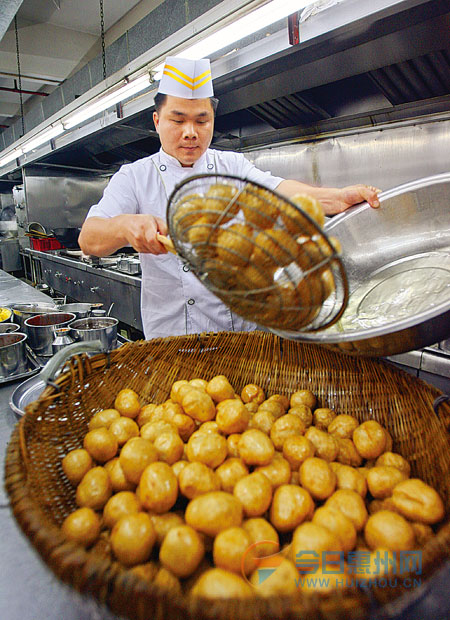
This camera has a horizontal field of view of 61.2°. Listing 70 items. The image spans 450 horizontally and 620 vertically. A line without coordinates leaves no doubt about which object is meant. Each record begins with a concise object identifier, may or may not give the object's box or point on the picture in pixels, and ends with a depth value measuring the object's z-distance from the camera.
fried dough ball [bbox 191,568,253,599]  0.57
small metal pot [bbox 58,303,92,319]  2.47
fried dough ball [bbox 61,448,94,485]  0.88
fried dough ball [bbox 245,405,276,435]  1.08
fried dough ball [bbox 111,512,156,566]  0.68
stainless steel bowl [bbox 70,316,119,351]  1.66
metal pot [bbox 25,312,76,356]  1.76
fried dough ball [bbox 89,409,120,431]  1.05
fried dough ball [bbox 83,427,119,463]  0.94
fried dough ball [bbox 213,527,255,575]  0.66
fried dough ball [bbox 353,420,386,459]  0.97
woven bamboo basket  0.48
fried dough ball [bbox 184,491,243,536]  0.72
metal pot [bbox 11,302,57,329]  2.31
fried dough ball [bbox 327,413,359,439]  1.05
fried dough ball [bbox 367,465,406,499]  0.85
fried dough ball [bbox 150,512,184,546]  0.76
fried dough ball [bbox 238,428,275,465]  0.91
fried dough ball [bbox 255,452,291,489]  0.88
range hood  1.82
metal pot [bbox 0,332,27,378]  1.54
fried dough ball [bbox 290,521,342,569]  0.66
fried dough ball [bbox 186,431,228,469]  0.91
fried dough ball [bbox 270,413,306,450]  1.02
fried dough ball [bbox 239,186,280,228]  0.73
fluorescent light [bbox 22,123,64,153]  4.05
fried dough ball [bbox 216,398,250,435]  1.04
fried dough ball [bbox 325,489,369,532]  0.77
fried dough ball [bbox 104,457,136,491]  0.88
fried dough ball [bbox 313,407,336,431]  1.11
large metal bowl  1.18
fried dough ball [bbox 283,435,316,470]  0.93
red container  7.14
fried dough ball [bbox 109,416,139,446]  1.00
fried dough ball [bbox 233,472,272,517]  0.79
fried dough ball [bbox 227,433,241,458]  0.98
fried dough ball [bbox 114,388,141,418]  1.11
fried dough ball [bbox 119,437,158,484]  0.85
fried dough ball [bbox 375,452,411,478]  0.92
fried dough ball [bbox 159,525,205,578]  0.66
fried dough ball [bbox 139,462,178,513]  0.78
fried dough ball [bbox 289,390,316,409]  1.18
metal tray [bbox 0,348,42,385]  1.53
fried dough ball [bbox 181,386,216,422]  1.09
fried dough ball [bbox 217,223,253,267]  0.74
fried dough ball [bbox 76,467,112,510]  0.82
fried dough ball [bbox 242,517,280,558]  0.71
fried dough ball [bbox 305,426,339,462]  0.98
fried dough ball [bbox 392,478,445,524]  0.73
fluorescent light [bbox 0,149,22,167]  5.52
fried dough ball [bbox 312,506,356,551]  0.71
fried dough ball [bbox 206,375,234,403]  1.15
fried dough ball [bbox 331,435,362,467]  1.00
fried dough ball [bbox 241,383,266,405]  1.23
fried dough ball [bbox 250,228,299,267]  0.72
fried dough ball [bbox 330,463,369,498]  0.87
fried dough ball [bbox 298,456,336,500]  0.84
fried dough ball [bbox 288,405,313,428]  1.11
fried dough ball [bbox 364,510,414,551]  0.68
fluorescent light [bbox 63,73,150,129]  2.58
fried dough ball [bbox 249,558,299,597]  0.60
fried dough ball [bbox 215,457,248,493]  0.87
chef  1.60
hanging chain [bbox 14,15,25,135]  5.05
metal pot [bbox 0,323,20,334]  1.94
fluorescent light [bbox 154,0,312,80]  1.63
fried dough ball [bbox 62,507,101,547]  0.71
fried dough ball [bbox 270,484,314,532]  0.77
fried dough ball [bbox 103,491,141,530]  0.77
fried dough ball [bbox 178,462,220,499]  0.82
